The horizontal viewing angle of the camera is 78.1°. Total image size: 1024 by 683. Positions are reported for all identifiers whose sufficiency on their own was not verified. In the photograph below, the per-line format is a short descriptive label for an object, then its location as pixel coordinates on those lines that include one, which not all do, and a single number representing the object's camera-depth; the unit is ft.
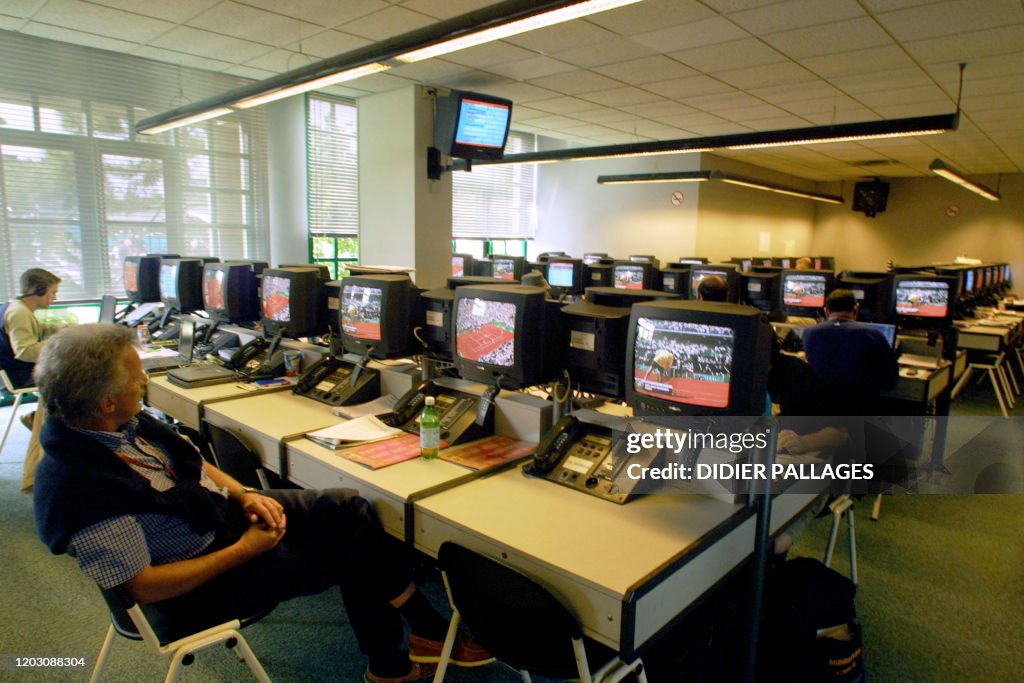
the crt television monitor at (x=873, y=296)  16.76
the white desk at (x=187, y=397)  10.02
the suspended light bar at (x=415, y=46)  9.24
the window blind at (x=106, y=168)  17.65
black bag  6.82
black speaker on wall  42.91
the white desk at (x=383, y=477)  6.58
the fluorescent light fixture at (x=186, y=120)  16.80
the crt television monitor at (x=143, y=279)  16.60
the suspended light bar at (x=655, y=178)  28.99
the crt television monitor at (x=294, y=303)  11.07
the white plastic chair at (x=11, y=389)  13.28
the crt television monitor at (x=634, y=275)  22.72
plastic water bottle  7.49
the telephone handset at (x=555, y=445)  7.05
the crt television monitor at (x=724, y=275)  19.60
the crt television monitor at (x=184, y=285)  14.61
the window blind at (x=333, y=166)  23.84
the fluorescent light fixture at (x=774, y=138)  16.70
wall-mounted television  18.52
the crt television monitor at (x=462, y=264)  28.04
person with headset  13.07
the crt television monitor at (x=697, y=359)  5.74
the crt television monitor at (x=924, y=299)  16.03
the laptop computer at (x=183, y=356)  12.50
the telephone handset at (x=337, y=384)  9.89
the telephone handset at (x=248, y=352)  12.09
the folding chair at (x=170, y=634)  5.25
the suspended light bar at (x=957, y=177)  22.24
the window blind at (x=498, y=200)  30.83
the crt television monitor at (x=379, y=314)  9.36
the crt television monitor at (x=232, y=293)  13.07
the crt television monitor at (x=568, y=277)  25.23
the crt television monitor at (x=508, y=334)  7.43
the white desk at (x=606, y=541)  4.88
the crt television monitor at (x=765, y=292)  19.79
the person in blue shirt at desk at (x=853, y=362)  11.07
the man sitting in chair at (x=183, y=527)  5.06
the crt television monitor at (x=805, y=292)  18.41
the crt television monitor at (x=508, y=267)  26.63
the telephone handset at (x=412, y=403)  8.80
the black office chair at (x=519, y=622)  4.93
